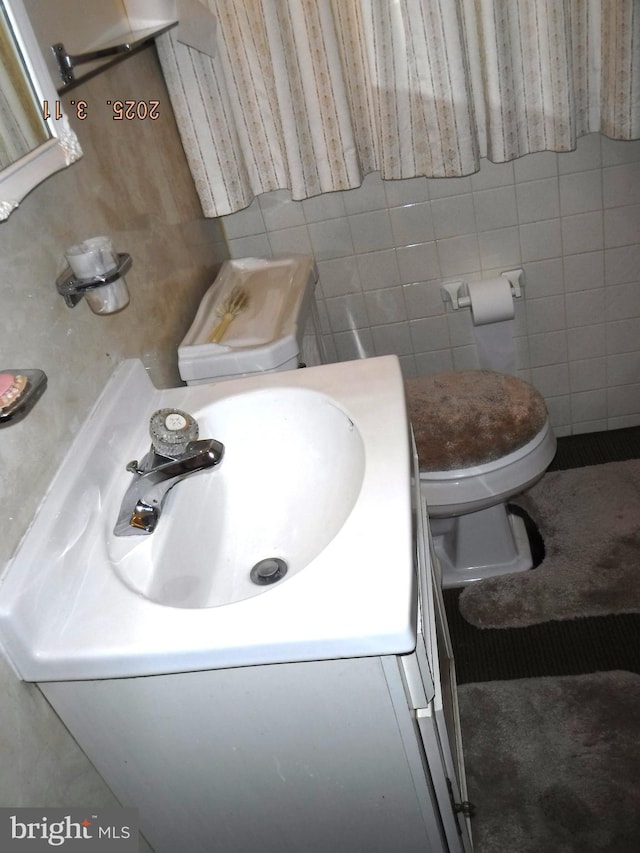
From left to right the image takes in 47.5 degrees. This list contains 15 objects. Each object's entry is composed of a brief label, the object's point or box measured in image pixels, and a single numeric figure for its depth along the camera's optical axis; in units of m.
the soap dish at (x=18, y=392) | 0.74
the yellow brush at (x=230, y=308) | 1.52
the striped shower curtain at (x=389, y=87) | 1.64
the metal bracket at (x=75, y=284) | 0.98
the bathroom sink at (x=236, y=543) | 0.77
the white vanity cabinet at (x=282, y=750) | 0.82
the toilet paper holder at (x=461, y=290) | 2.05
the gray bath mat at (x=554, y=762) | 1.34
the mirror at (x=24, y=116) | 0.80
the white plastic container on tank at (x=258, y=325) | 1.44
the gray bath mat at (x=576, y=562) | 1.78
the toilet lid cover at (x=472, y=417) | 1.63
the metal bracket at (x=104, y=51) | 0.98
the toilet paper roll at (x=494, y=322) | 2.00
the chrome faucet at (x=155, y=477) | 0.95
